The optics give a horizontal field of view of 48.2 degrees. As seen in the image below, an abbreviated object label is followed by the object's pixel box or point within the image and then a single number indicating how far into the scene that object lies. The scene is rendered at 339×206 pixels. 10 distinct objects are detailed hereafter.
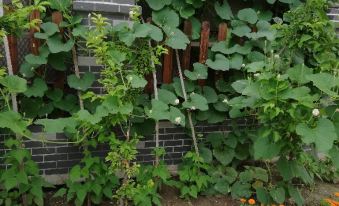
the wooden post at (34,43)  3.07
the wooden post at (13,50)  3.02
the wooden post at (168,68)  3.47
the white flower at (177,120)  3.06
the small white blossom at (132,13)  2.99
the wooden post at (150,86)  3.50
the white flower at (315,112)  2.52
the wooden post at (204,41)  3.45
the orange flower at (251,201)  3.12
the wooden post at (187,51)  3.48
